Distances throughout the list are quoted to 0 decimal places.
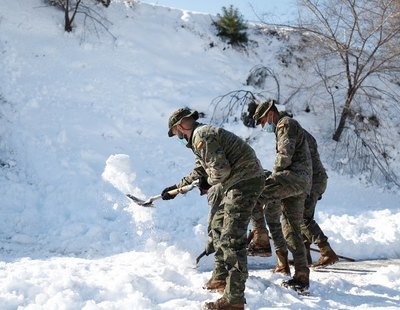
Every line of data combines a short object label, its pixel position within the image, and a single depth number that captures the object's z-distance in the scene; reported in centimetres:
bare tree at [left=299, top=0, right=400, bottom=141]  1024
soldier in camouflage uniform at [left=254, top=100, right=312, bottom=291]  430
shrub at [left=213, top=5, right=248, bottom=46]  1147
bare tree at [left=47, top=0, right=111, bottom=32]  969
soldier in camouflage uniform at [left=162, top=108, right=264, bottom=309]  358
